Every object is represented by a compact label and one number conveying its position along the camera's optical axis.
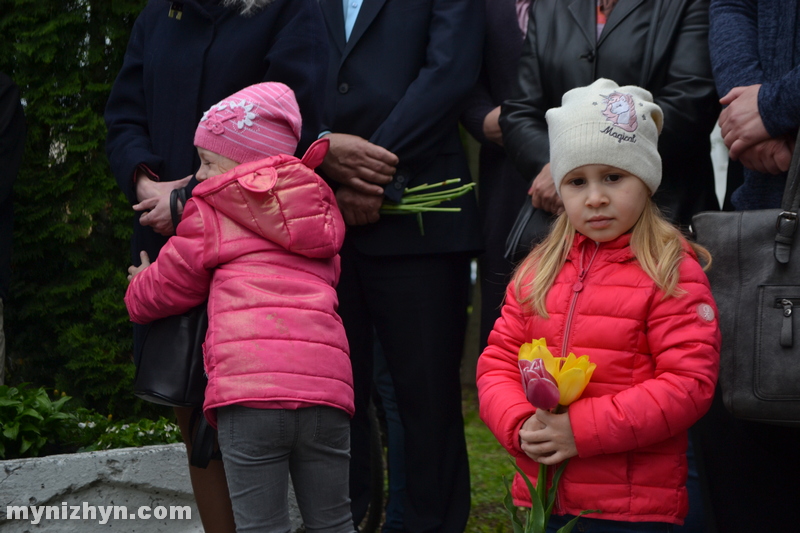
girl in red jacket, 2.17
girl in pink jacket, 2.45
